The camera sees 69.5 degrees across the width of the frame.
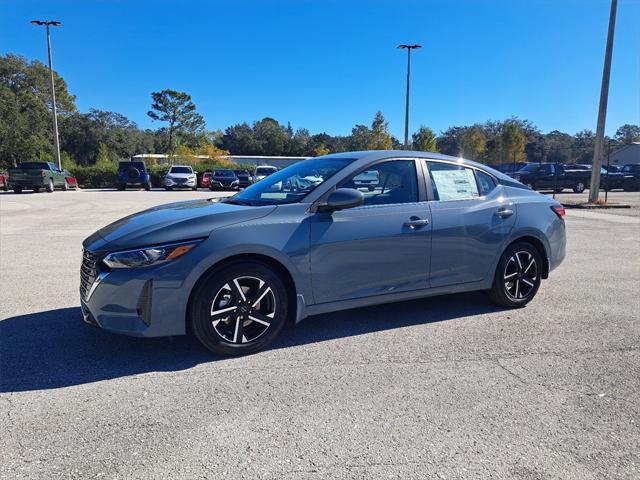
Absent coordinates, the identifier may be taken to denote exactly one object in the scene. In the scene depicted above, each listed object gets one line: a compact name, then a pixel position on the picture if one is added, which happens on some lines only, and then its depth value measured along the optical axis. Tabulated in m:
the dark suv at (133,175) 30.00
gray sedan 3.37
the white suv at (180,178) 30.03
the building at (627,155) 59.84
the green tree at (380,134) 53.34
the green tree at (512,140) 54.03
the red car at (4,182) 28.09
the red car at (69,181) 28.33
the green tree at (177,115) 80.00
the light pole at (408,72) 32.56
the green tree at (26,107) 46.06
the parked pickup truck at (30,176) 24.17
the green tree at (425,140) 51.00
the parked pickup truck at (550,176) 26.47
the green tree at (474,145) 53.67
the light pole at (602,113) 17.23
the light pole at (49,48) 28.56
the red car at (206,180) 33.50
